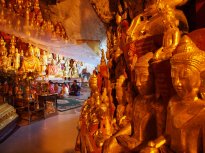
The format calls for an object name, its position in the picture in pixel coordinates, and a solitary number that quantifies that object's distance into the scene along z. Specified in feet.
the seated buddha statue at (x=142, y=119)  2.00
